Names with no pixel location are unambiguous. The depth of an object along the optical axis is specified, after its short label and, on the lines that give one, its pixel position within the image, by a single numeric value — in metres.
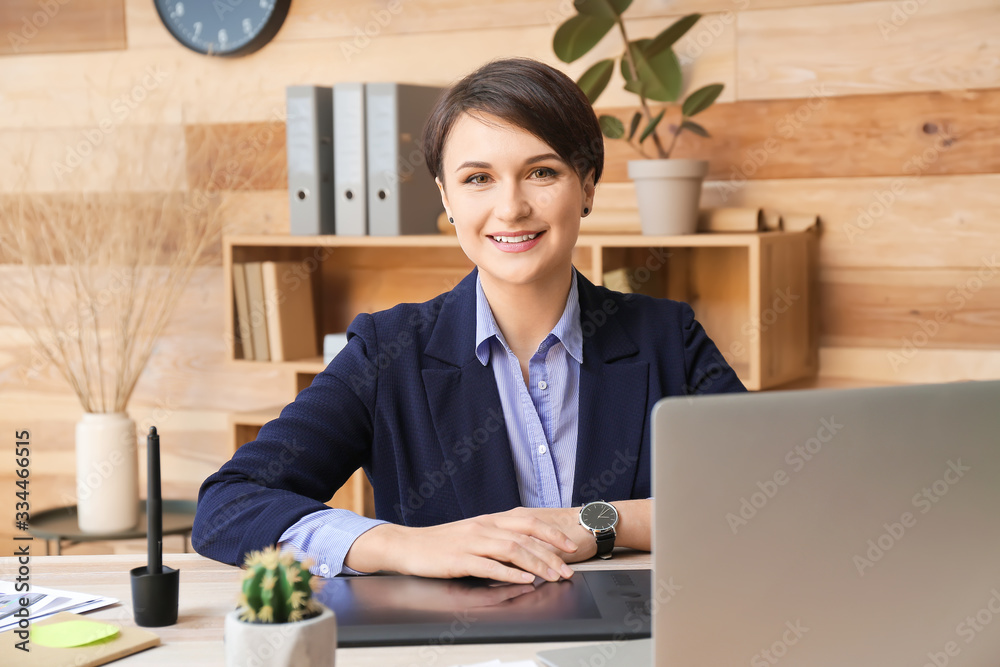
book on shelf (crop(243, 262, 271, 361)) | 2.58
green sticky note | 0.92
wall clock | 2.76
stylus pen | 0.93
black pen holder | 0.98
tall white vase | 2.49
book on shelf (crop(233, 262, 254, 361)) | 2.60
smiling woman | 1.41
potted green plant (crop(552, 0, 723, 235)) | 2.22
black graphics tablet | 0.93
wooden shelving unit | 2.17
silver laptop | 0.69
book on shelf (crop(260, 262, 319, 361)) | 2.57
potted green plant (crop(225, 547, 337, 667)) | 0.73
